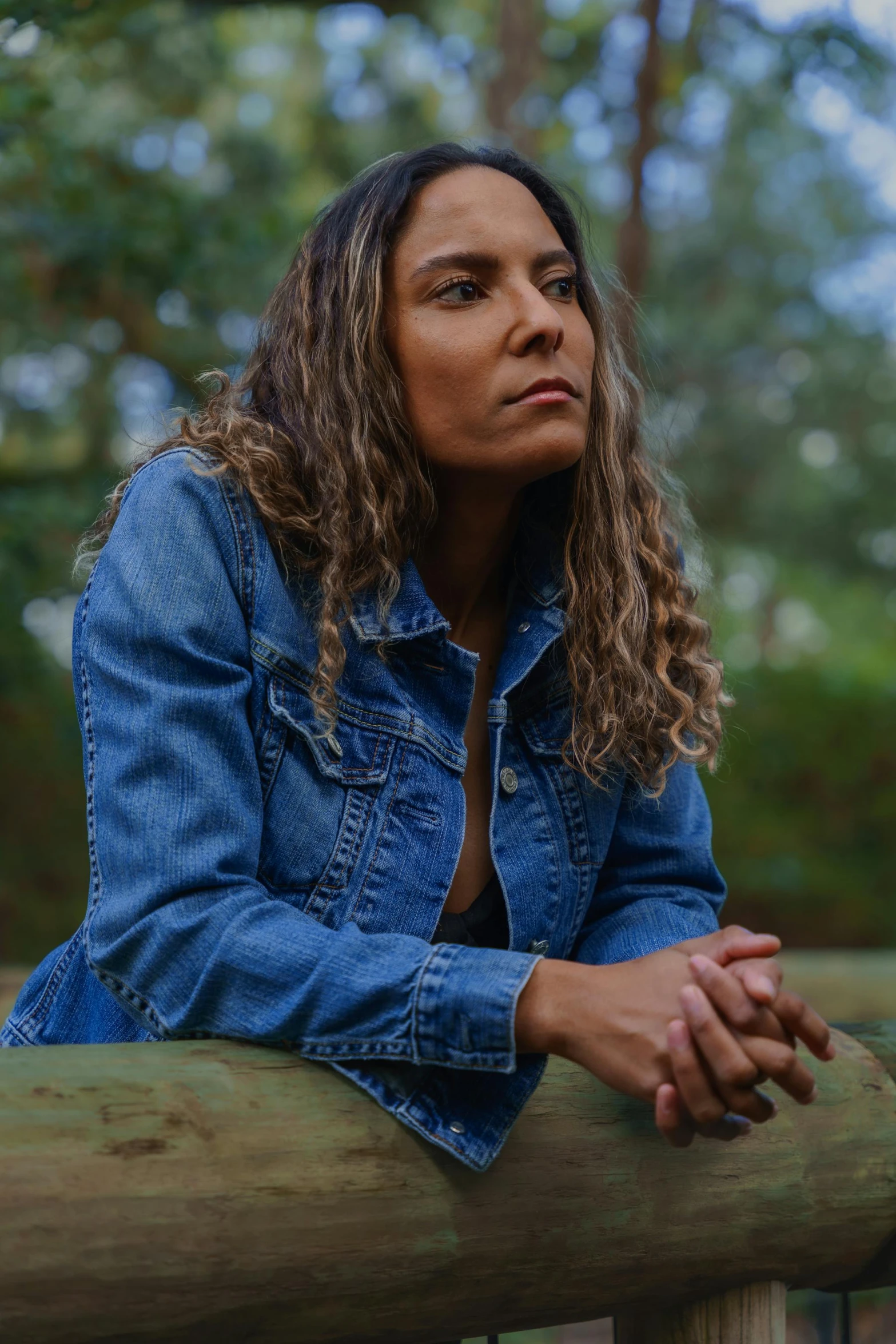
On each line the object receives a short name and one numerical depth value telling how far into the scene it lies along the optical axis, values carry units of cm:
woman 146
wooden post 175
